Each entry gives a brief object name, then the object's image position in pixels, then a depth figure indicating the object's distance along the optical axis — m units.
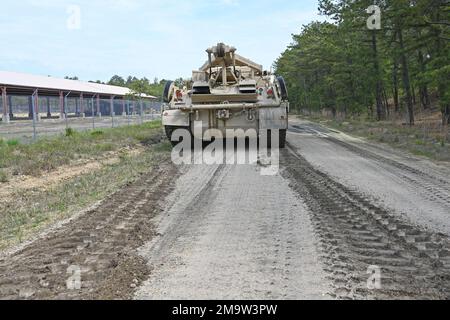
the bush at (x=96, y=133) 17.81
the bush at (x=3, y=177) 9.00
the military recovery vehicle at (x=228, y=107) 13.29
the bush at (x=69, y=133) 17.39
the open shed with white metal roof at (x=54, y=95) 36.17
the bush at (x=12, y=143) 13.60
